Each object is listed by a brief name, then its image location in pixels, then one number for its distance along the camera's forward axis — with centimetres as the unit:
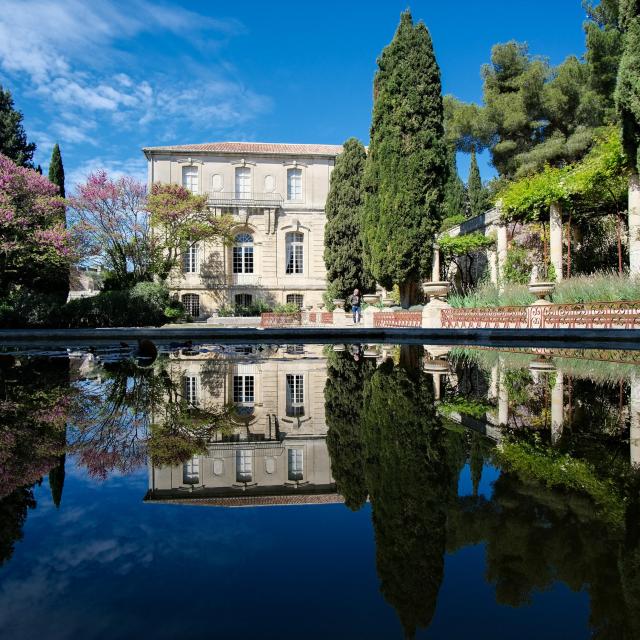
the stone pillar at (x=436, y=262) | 1834
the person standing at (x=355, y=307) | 2110
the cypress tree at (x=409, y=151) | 1798
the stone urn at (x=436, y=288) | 1429
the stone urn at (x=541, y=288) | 1178
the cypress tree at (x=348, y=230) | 2470
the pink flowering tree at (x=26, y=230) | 1625
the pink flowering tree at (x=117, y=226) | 2252
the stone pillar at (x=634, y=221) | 1191
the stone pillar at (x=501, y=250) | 1733
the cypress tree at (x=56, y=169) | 2634
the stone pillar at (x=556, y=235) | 1502
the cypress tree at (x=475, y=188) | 3009
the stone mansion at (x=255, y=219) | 2948
